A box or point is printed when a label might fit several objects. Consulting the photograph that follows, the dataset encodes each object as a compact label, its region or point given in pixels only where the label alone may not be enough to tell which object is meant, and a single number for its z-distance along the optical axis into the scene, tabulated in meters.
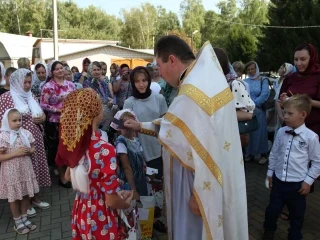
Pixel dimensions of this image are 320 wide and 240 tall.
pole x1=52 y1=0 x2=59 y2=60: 13.27
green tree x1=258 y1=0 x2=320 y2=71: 16.70
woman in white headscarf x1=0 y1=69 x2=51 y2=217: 3.74
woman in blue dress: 5.77
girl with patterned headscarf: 1.87
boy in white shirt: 2.93
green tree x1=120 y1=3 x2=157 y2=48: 56.56
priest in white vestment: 1.84
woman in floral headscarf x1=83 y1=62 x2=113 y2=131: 5.90
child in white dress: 3.42
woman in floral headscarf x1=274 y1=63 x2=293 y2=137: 5.31
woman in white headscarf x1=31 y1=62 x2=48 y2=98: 5.62
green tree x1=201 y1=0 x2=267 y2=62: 25.94
